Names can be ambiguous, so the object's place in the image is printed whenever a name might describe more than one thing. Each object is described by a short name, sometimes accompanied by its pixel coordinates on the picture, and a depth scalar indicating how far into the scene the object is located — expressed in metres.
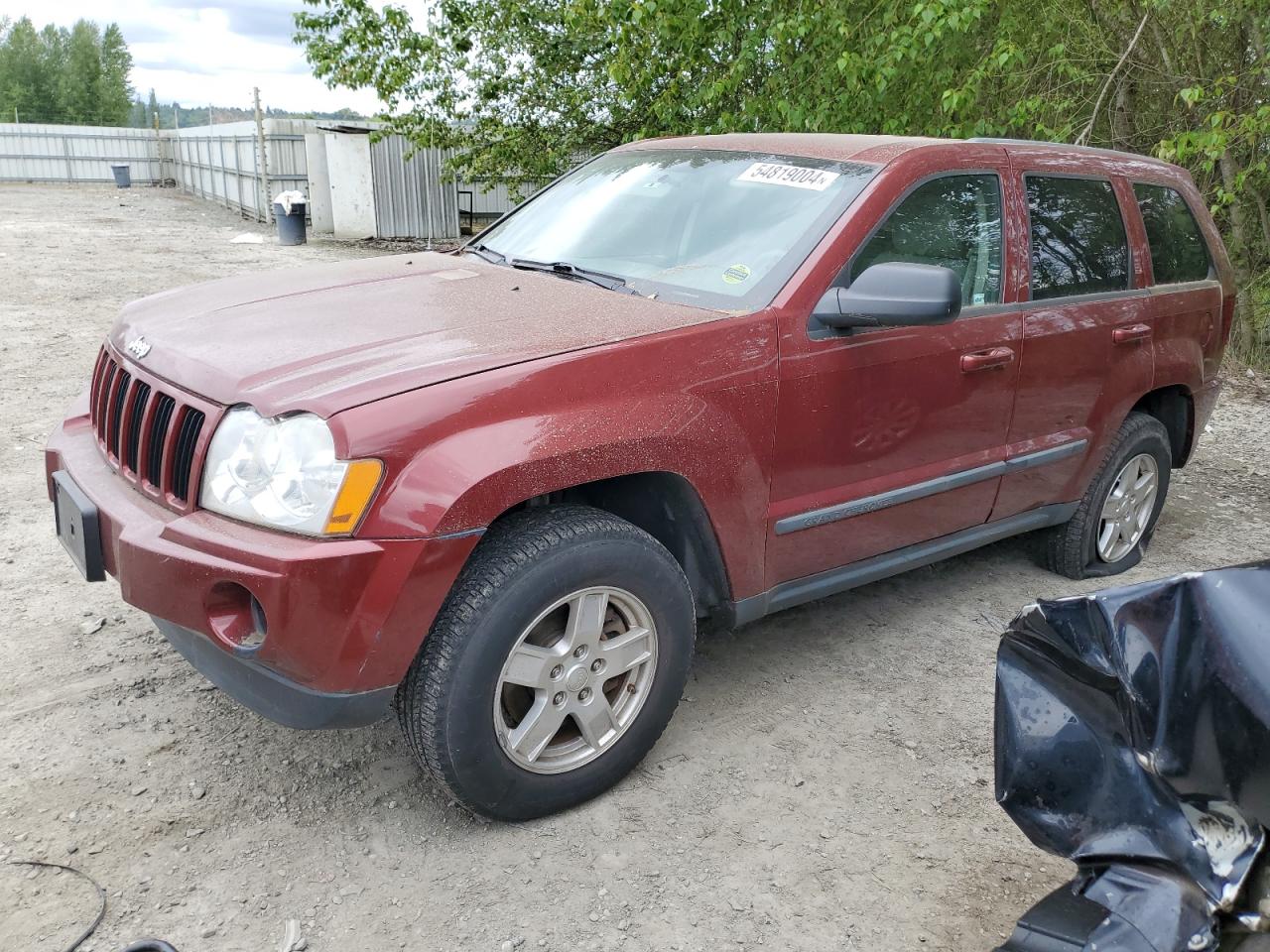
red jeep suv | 2.45
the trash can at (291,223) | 17.69
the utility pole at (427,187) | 18.84
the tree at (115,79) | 77.56
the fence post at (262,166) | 20.89
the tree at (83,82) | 76.31
